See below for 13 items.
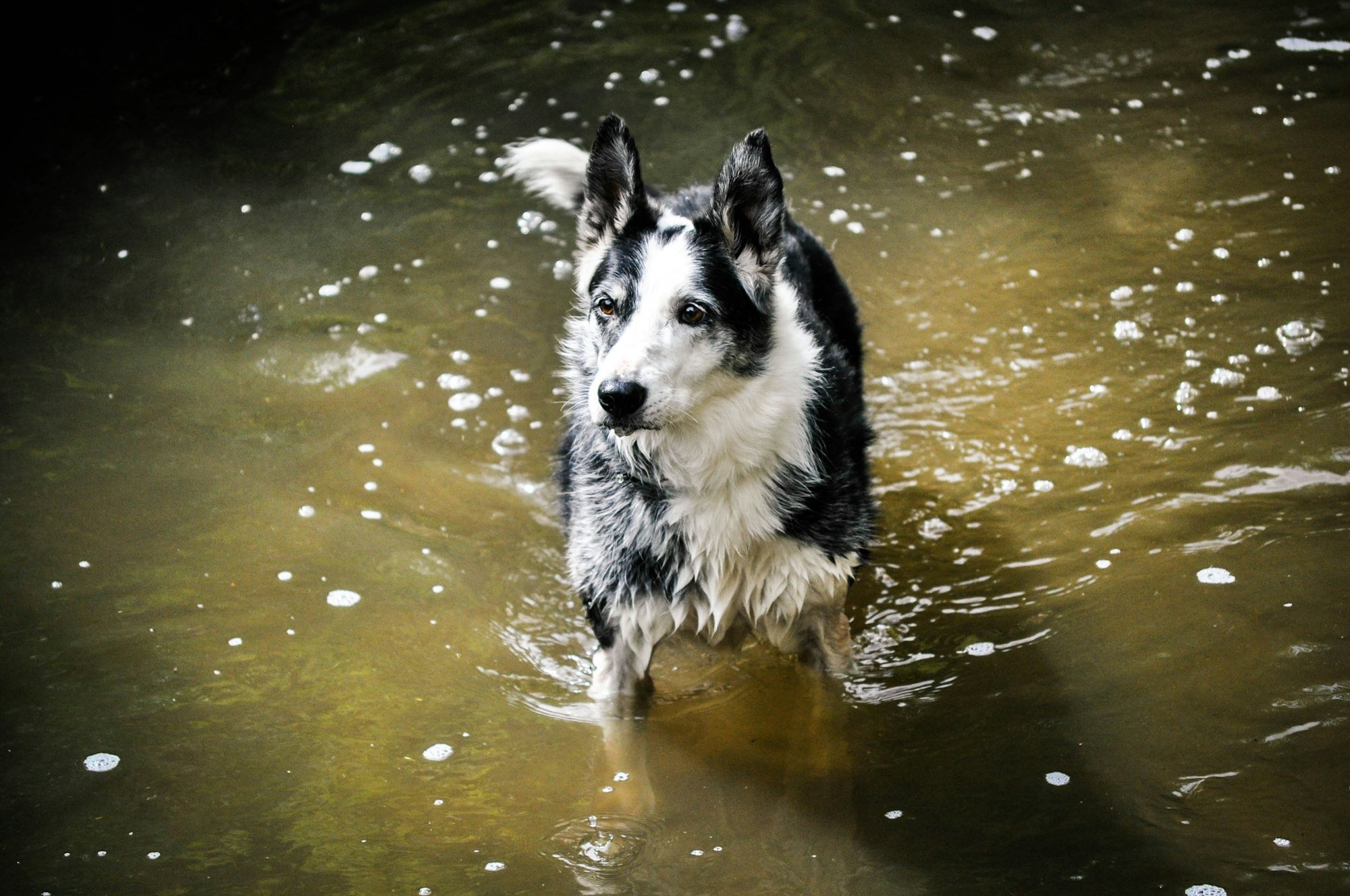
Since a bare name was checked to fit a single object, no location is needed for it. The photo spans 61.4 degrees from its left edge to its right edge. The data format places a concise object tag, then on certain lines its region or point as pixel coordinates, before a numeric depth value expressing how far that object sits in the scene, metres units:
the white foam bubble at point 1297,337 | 4.79
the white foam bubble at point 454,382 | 5.18
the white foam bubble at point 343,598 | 3.93
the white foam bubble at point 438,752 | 3.29
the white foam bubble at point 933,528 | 4.28
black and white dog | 2.98
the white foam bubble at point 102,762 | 3.15
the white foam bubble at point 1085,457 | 4.45
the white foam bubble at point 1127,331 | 5.17
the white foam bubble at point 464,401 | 5.07
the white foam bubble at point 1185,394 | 4.66
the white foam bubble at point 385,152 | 6.87
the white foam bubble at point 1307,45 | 7.20
